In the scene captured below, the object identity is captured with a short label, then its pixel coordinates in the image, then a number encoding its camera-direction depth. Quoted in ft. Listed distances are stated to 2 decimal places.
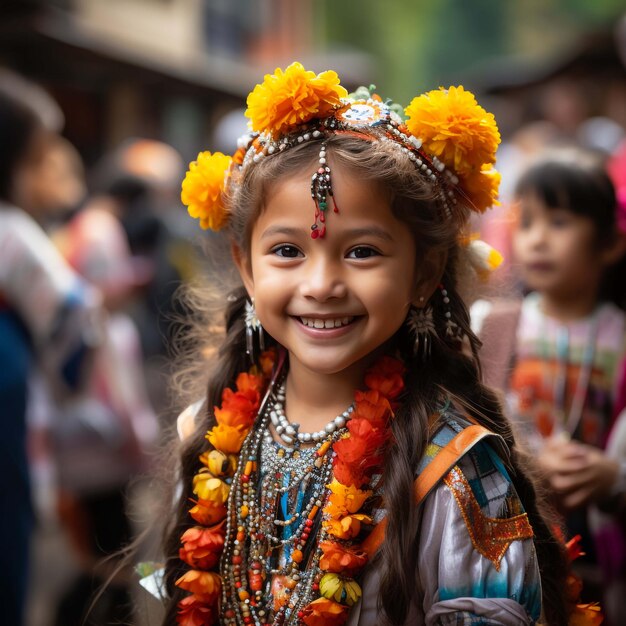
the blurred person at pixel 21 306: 10.78
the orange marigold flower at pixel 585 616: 6.54
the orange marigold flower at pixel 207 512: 6.57
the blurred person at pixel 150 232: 16.83
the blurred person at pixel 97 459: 13.46
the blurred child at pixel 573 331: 9.04
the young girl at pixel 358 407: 5.74
